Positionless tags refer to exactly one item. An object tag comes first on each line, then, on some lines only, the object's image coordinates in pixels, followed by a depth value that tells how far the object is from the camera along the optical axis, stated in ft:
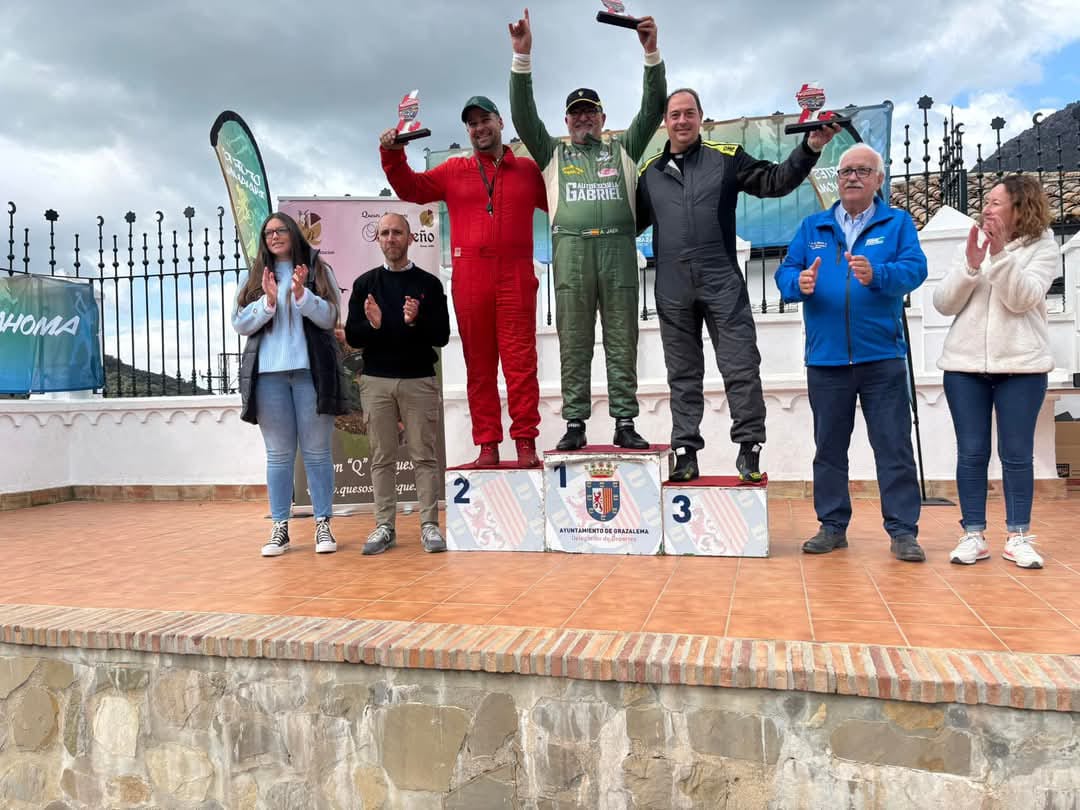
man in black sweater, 13.55
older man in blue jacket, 11.59
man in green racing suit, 13.10
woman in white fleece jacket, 10.71
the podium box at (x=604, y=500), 12.62
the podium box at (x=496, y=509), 13.30
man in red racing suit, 13.33
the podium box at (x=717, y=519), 12.11
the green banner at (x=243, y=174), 17.79
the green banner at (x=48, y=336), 23.39
